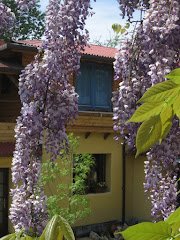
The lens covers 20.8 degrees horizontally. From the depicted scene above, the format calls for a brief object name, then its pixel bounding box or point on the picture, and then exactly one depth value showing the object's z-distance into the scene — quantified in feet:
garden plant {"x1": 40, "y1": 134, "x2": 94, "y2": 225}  33.19
